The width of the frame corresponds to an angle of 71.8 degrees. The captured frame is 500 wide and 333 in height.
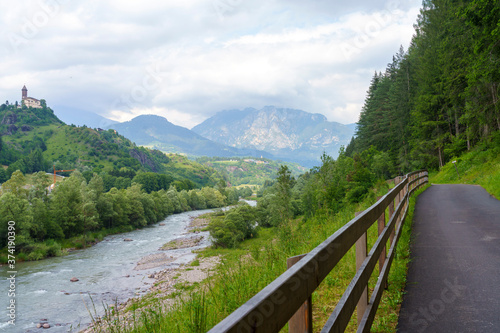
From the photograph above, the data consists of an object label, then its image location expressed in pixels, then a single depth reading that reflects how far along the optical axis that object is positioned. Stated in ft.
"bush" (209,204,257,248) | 155.53
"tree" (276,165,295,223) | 137.69
